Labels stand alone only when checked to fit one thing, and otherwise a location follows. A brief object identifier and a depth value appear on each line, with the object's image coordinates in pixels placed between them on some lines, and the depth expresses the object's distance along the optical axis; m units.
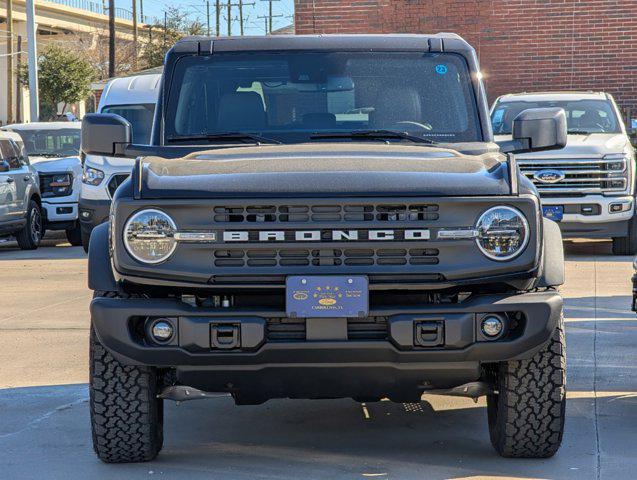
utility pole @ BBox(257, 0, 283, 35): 103.25
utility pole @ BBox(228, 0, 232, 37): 86.94
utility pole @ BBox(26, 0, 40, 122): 30.83
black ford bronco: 5.14
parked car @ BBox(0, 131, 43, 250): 17.75
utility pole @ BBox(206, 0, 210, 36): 85.24
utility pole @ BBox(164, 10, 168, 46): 60.09
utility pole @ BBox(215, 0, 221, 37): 81.94
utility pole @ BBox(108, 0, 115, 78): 51.16
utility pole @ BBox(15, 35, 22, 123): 63.20
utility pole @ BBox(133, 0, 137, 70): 70.07
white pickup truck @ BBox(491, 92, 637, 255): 15.64
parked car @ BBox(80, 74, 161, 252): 16.61
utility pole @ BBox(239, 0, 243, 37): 87.31
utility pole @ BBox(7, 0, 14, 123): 57.77
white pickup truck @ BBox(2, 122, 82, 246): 19.22
